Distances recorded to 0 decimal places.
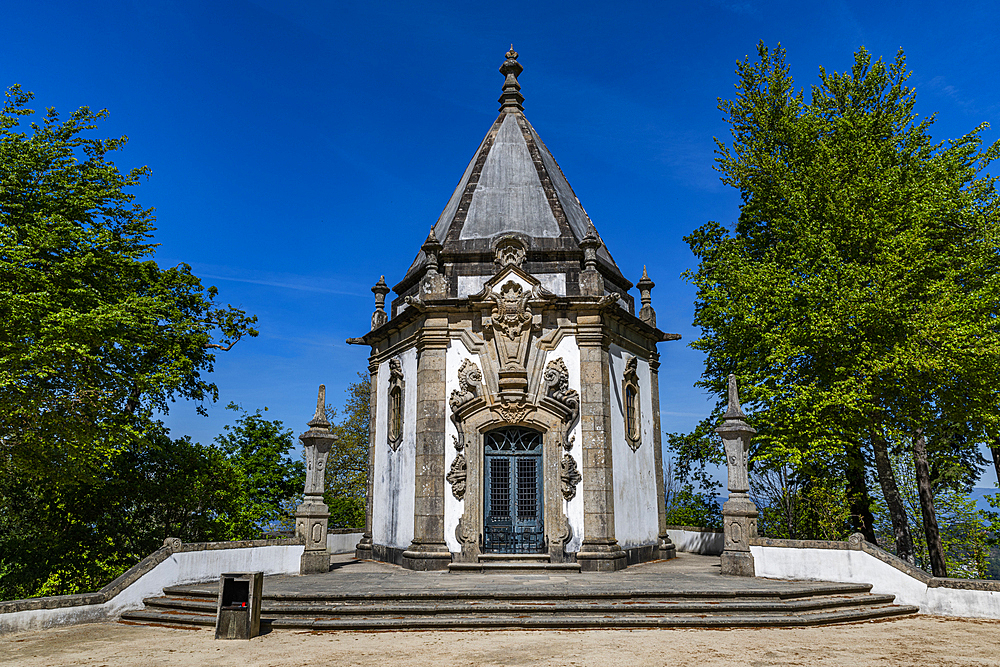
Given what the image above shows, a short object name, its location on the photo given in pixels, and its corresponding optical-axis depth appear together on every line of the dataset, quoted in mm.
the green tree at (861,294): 14898
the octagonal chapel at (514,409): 14812
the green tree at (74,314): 14055
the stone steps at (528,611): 9680
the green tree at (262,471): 21281
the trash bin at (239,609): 9047
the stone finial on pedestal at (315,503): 14461
